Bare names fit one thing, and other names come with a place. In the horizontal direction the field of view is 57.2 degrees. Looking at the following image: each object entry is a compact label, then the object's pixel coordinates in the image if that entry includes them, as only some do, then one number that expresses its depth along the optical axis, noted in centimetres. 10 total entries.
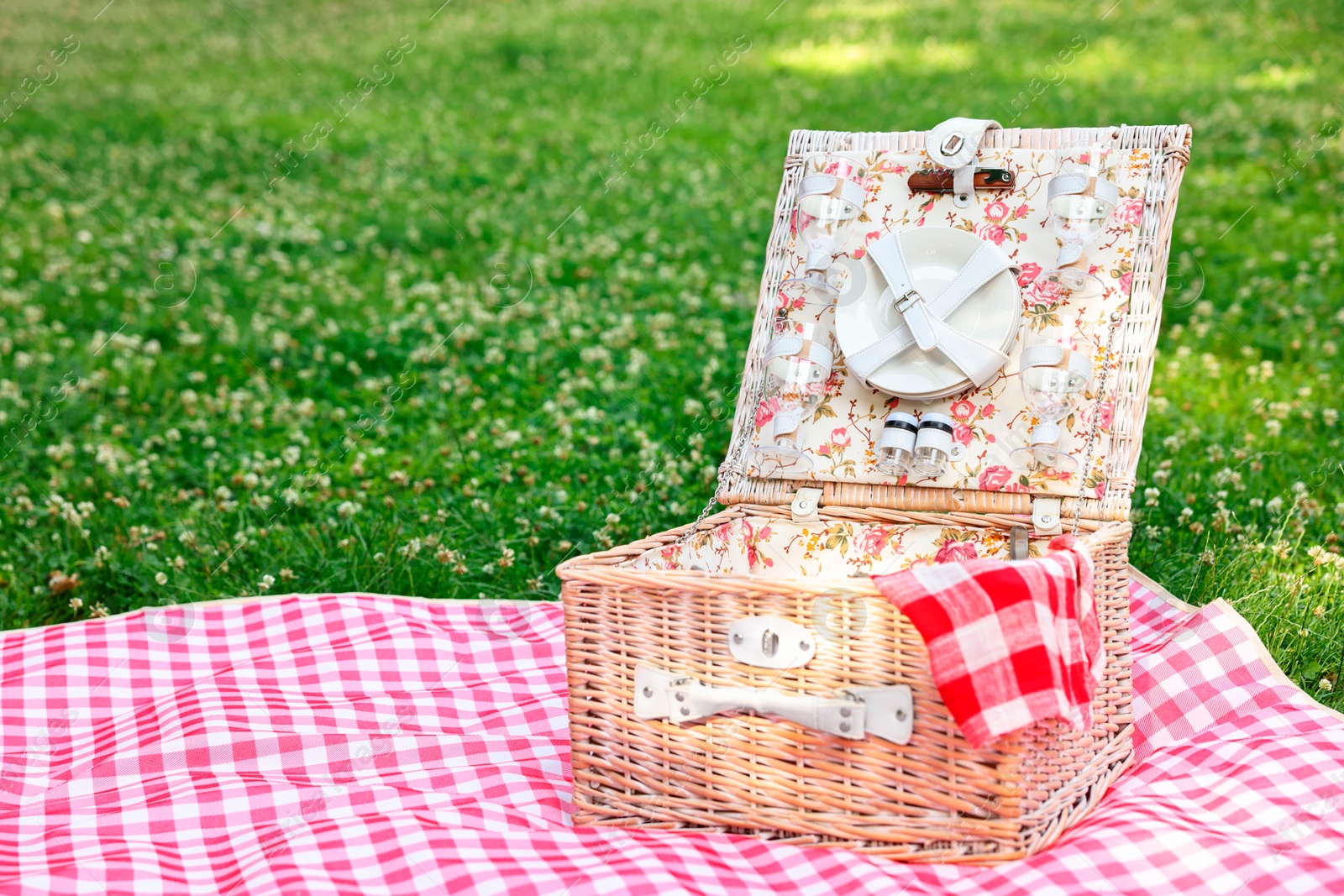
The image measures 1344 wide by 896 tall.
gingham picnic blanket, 198
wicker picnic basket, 199
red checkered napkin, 189
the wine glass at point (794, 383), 278
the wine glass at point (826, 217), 286
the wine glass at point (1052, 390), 256
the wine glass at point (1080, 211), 261
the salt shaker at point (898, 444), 262
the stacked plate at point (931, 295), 266
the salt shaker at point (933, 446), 259
